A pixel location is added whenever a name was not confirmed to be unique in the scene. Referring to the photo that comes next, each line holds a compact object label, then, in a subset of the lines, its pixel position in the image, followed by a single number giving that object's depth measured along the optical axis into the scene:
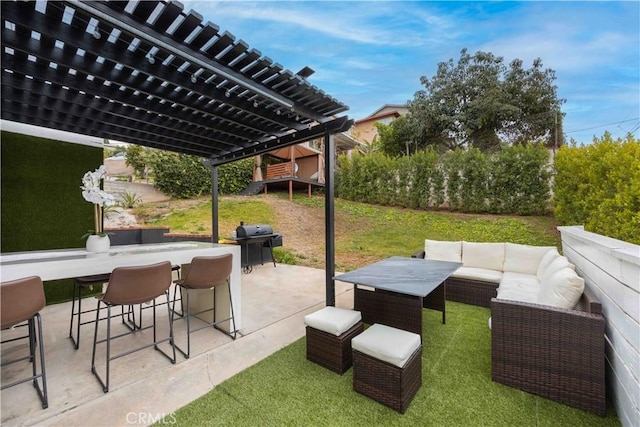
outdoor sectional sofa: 1.88
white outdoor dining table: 2.04
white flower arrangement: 2.87
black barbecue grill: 6.07
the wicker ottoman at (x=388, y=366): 1.88
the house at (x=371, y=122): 20.62
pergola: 1.99
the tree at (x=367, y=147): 16.67
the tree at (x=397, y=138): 14.55
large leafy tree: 12.04
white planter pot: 2.94
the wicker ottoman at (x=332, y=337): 2.35
